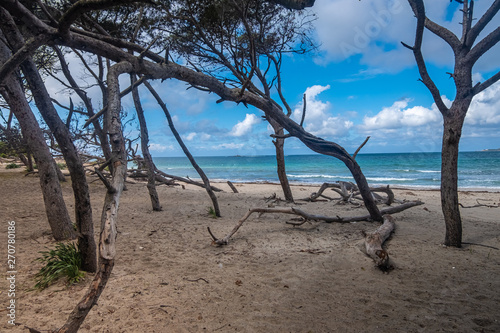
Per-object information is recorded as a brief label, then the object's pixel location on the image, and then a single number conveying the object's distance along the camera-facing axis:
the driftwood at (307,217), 4.67
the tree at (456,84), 3.94
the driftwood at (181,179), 11.86
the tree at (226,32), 7.62
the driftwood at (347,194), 7.93
